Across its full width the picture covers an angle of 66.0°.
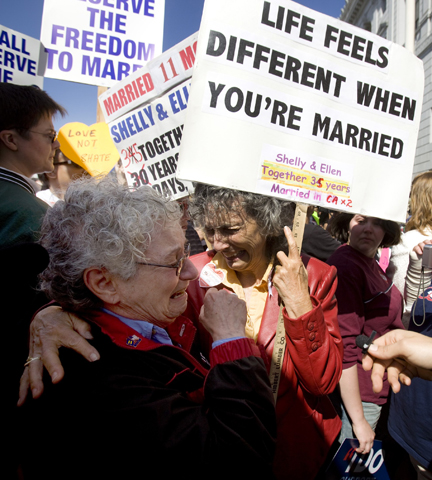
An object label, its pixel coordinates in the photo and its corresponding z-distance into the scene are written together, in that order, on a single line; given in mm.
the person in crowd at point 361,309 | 2086
